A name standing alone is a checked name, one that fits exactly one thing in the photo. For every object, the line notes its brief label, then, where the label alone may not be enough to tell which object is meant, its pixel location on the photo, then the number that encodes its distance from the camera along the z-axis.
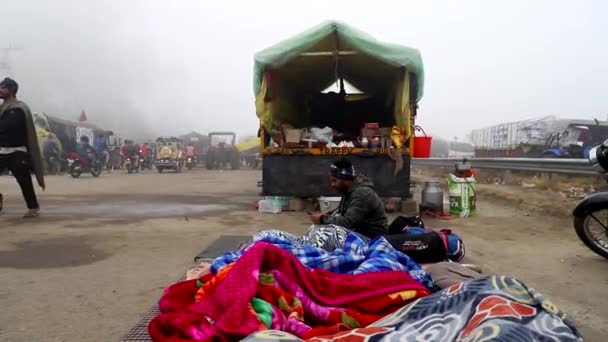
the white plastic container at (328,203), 6.77
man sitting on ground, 3.62
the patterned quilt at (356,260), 2.54
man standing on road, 5.81
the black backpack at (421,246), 3.49
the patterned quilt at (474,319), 1.53
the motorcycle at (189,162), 27.62
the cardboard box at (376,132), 7.47
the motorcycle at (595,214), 4.17
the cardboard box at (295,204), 7.32
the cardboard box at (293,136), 7.51
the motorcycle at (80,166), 16.06
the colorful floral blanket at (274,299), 1.84
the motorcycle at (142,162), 23.38
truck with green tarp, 6.83
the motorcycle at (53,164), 18.00
